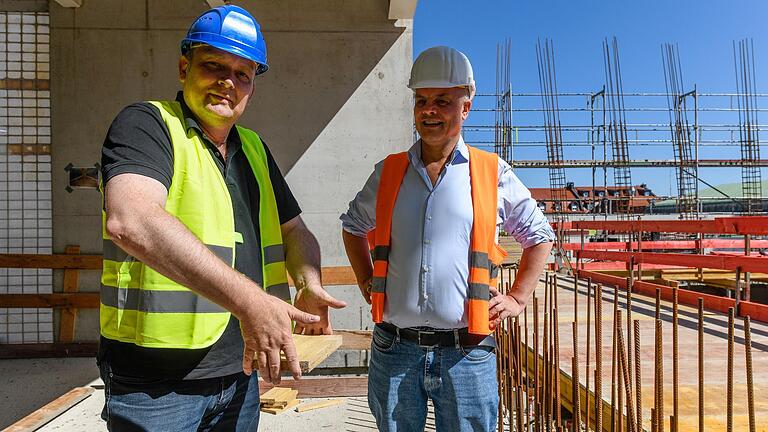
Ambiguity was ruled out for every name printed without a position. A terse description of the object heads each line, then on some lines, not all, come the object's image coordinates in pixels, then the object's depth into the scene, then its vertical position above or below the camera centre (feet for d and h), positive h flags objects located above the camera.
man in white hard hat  6.97 -0.59
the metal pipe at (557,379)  8.43 -2.76
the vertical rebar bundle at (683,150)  62.66 +9.33
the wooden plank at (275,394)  14.90 -5.20
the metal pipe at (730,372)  6.14 -1.83
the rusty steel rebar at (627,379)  6.89 -2.12
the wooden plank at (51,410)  12.54 -4.99
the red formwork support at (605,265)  32.73 -2.84
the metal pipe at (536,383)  9.45 -3.18
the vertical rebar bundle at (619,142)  56.85 +10.25
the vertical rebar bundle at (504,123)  70.09 +14.60
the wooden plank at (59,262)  17.52 -1.35
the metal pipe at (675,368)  6.59 -1.96
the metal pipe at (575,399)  7.81 -2.73
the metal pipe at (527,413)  10.11 -3.86
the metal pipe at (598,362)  7.39 -2.08
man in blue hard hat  3.90 -0.32
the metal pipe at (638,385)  6.73 -2.21
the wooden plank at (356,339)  12.90 -3.05
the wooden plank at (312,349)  4.81 -1.32
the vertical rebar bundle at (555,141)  59.39 +10.26
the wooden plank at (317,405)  14.87 -5.43
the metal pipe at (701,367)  6.46 -1.84
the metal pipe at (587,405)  9.69 -3.77
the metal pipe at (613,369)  7.27 -2.19
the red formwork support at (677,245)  36.79 -1.75
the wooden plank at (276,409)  14.57 -5.39
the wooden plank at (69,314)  17.75 -3.18
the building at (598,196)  72.13 +3.68
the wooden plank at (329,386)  16.08 -5.20
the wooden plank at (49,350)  17.67 -4.42
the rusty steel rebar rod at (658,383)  6.47 -2.12
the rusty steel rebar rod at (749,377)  5.93 -1.82
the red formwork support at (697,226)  19.02 -0.19
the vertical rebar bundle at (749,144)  64.49 +10.41
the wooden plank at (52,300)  17.69 -2.70
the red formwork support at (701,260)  19.01 -1.74
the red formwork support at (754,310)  18.37 -3.28
